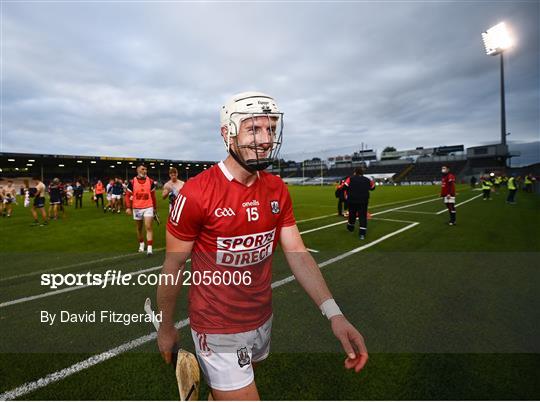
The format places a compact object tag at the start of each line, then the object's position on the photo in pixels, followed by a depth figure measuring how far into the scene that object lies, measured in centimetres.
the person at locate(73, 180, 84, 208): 1866
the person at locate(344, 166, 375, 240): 889
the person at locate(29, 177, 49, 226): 1198
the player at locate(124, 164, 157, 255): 735
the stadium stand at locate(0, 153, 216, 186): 4717
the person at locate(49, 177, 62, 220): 1277
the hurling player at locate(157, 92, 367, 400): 162
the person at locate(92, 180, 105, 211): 1776
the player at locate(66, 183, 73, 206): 2111
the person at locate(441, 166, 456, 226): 1074
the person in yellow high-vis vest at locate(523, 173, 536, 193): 2895
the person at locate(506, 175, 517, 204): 1809
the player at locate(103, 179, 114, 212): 1618
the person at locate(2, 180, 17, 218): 1528
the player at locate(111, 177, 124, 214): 1602
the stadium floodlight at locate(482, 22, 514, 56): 3781
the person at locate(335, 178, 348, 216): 1124
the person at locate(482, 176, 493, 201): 2133
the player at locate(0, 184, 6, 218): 1537
